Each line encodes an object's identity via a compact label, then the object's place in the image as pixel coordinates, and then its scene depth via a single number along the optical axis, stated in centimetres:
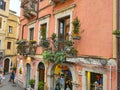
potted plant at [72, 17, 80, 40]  523
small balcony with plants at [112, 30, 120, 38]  388
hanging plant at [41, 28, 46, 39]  713
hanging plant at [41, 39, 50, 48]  663
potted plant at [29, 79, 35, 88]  775
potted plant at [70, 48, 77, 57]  538
